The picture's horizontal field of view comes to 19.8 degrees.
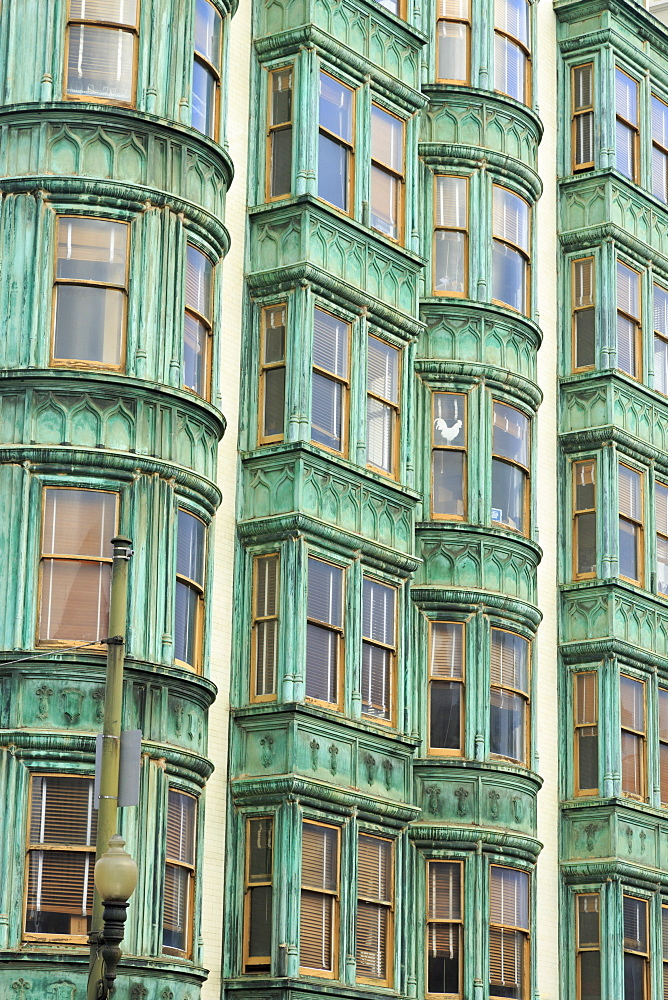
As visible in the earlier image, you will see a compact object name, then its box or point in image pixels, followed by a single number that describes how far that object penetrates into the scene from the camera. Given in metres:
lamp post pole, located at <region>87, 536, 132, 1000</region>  17.16
